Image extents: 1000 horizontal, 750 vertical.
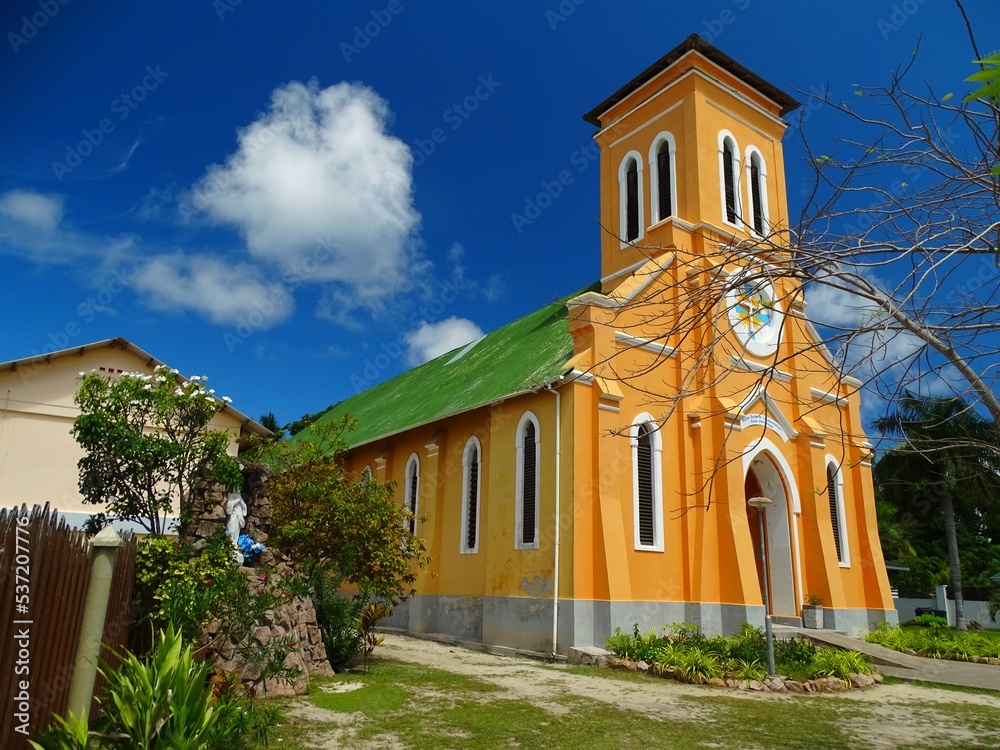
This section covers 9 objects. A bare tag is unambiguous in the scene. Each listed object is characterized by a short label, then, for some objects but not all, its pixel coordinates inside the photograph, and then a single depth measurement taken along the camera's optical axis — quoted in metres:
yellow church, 15.81
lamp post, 12.52
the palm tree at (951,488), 29.81
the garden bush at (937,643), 16.17
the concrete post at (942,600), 32.84
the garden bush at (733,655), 12.77
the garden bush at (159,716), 5.69
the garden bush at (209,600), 7.85
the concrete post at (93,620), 6.16
